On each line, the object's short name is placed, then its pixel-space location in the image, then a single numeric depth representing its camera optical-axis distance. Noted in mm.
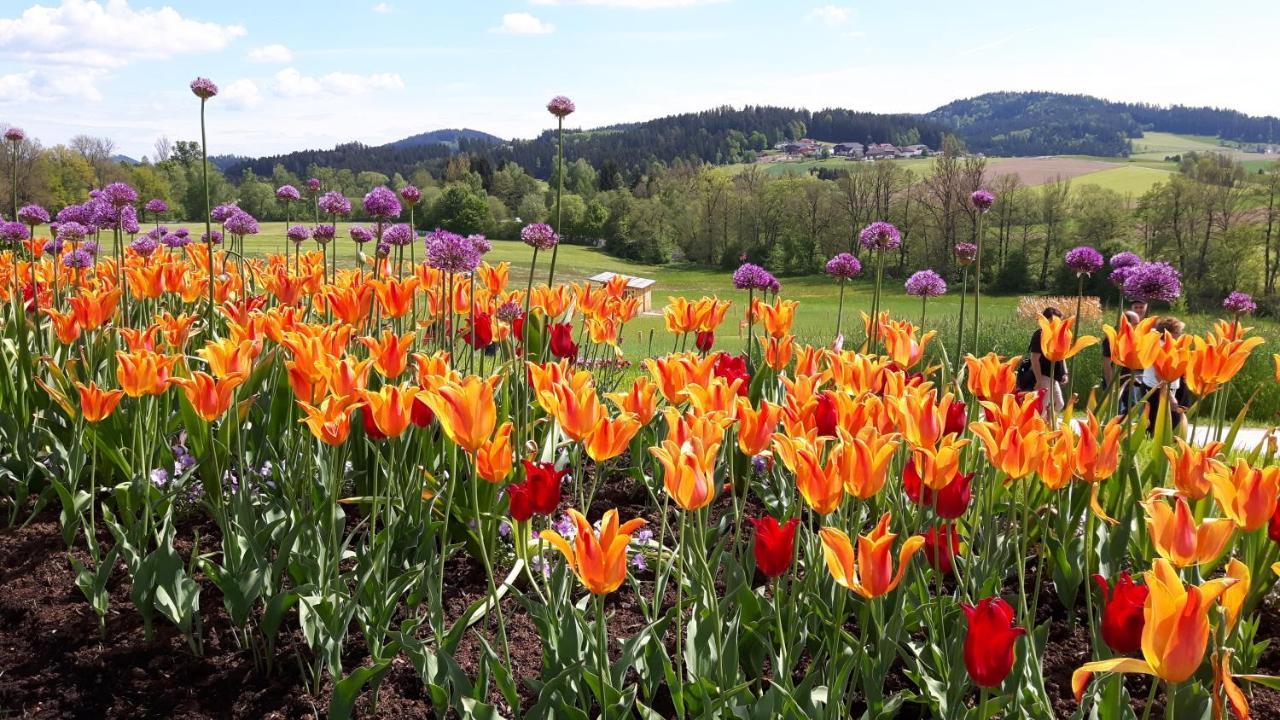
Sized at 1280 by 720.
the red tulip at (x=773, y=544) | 2395
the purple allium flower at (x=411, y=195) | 4672
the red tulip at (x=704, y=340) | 4900
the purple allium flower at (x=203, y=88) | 4504
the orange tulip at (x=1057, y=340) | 3584
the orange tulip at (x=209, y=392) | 2898
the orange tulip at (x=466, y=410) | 2379
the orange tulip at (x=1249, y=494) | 2182
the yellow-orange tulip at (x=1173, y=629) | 1532
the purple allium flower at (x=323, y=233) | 6020
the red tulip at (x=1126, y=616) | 1958
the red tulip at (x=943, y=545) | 2619
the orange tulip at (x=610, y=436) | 2527
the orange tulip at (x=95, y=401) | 3199
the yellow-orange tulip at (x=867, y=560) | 2008
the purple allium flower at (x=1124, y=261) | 5746
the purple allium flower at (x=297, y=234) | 6859
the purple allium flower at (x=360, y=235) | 6128
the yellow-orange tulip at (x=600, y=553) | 2023
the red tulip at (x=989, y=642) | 1833
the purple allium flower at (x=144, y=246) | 7832
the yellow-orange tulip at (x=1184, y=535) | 1970
